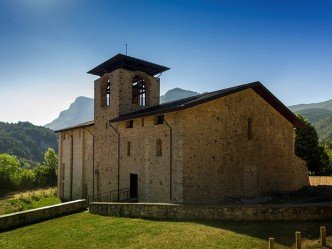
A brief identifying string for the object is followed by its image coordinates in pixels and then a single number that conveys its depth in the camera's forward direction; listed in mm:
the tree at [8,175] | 46562
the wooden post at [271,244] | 9656
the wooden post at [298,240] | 9812
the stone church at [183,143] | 18594
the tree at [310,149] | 40938
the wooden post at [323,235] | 10336
